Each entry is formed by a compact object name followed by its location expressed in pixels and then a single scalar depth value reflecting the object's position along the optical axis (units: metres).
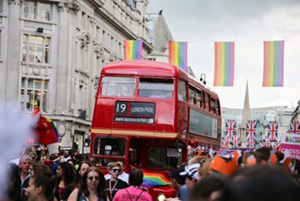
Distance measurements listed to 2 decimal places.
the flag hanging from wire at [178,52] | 34.59
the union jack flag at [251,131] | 54.98
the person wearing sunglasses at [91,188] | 8.61
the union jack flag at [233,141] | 65.14
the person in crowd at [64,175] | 10.53
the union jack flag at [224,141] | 71.24
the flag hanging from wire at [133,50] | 39.03
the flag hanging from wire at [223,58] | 32.69
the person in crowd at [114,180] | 11.22
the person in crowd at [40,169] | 7.98
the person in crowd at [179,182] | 7.37
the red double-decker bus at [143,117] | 19.20
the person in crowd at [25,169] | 10.16
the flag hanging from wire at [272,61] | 30.98
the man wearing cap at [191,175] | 6.56
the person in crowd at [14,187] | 5.66
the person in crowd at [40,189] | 6.38
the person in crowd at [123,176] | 11.49
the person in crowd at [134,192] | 8.67
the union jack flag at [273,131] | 52.09
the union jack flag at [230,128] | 60.78
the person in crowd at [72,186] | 9.24
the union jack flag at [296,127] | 33.17
